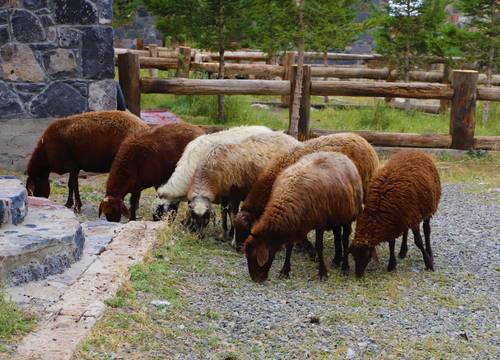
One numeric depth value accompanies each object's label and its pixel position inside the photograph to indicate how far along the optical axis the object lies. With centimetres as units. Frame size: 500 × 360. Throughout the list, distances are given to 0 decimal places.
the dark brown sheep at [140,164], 902
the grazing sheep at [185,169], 869
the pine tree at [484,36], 1639
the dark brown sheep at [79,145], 980
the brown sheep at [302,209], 724
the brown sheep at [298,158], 801
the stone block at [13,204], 656
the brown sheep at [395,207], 755
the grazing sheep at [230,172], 824
